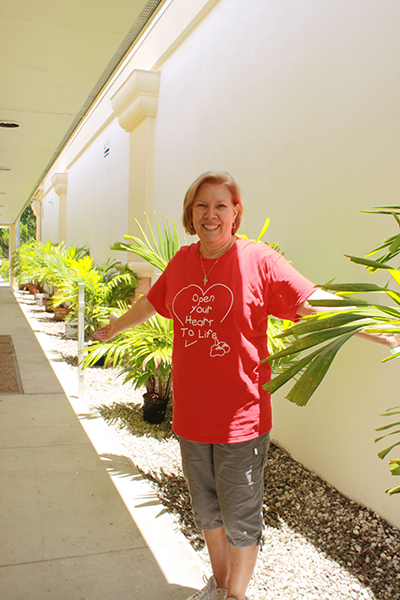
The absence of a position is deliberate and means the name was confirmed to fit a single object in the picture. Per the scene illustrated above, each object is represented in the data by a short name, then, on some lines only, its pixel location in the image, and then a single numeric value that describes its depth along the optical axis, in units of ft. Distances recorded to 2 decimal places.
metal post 17.21
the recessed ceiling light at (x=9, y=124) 22.89
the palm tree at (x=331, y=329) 4.01
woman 6.47
